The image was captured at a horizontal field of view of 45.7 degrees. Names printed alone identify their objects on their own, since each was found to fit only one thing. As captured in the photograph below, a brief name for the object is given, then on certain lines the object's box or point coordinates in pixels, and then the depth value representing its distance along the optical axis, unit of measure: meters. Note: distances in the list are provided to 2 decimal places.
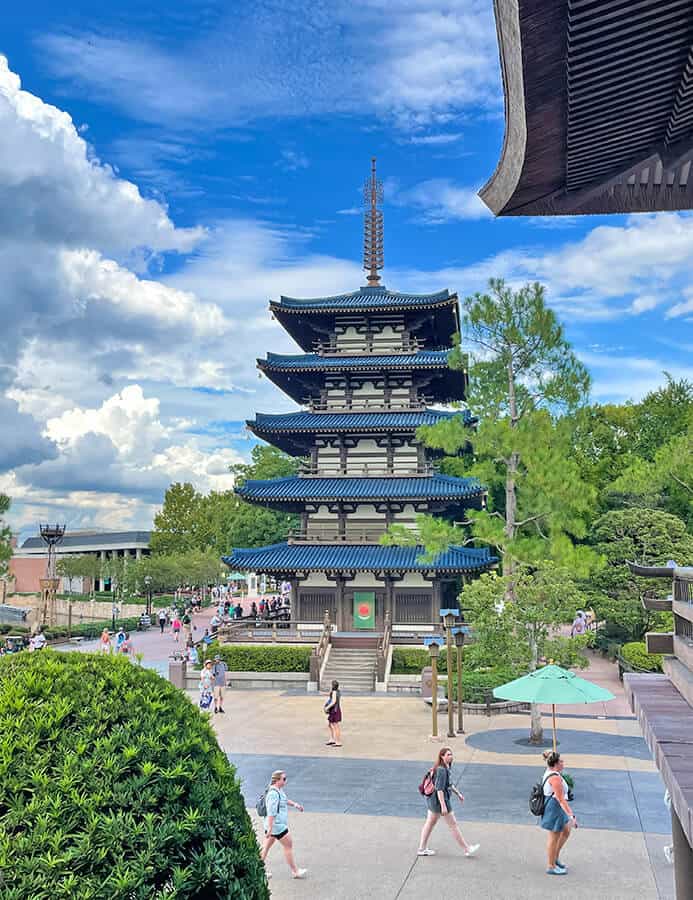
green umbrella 14.12
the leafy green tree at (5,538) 47.16
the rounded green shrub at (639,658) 27.73
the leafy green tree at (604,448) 50.22
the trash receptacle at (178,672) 30.16
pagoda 35.00
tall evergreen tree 28.08
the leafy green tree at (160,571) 69.00
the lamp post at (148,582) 68.51
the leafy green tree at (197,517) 72.94
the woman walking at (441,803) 11.70
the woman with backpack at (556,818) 10.88
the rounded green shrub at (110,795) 5.07
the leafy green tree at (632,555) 33.28
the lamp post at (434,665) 19.83
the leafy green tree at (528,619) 20.88
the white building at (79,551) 100.00
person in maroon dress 19.84
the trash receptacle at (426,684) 27.00
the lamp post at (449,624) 20.88
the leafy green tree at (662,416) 51.50
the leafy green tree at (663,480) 38.75
